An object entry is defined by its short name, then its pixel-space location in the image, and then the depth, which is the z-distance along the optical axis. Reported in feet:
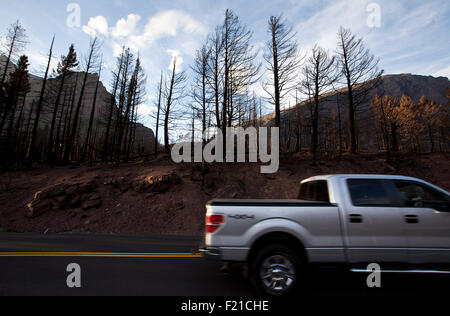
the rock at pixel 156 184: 48.01
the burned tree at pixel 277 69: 62.59
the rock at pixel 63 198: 42.39
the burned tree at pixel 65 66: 82.07
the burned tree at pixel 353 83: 67.41
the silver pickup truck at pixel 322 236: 11.96
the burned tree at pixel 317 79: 63.82
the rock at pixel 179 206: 43.42
